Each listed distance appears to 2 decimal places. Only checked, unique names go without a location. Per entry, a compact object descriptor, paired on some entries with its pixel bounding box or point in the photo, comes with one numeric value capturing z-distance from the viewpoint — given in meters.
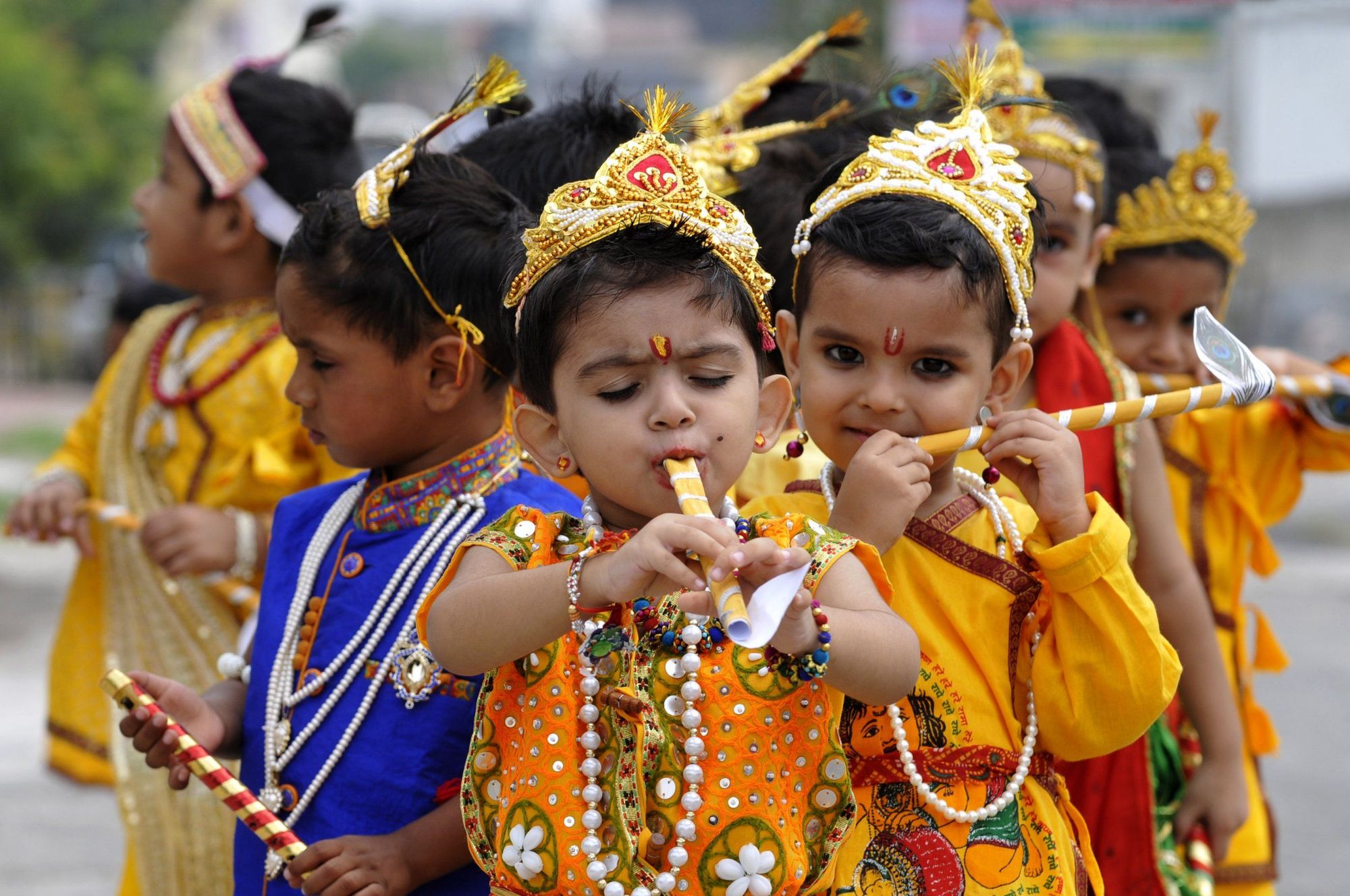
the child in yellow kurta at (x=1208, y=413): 6.22
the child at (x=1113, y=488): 5.09
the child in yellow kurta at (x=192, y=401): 6.62
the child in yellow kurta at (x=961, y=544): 3.70
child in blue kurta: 4.27
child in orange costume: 3.33
